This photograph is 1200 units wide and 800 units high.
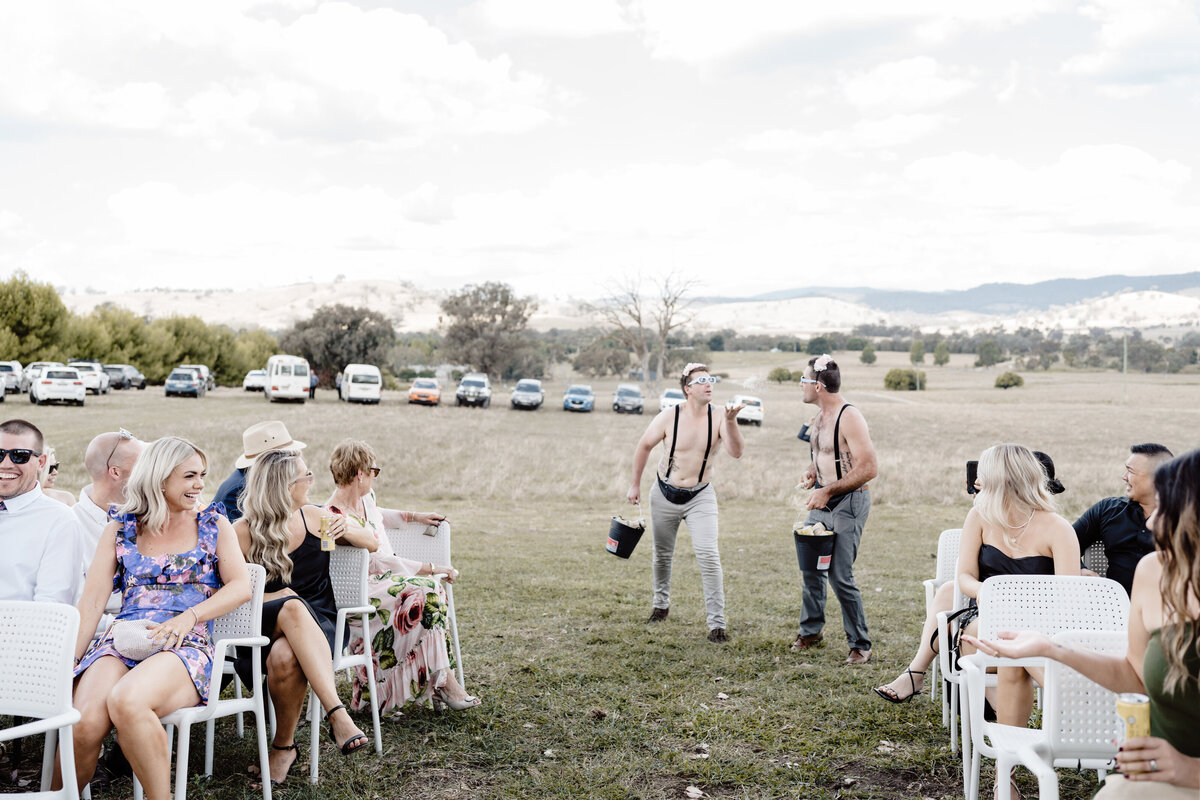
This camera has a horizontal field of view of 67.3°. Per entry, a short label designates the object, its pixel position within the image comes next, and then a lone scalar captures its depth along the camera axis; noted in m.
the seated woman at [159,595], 3.22
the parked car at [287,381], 40.72
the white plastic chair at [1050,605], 3.38
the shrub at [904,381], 72.62
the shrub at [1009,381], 71.12
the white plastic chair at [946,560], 4.98
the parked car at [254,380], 49.22
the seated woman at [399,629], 4.68
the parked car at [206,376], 47.45
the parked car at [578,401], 44.38
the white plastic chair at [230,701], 3.32
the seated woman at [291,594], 4.00
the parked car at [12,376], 39.66
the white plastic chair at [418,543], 5.43
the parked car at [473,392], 43.56
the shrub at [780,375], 80.62
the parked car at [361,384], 41.56
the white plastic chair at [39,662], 2.97
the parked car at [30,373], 39.32
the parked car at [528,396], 43.84
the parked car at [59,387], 33.56
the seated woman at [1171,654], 2.17
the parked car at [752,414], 37.00
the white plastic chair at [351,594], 4.43
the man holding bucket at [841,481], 5.77
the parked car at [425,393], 42.72
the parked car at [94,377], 42.06
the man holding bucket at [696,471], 6.41
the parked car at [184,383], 43.84
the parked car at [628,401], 44.41
